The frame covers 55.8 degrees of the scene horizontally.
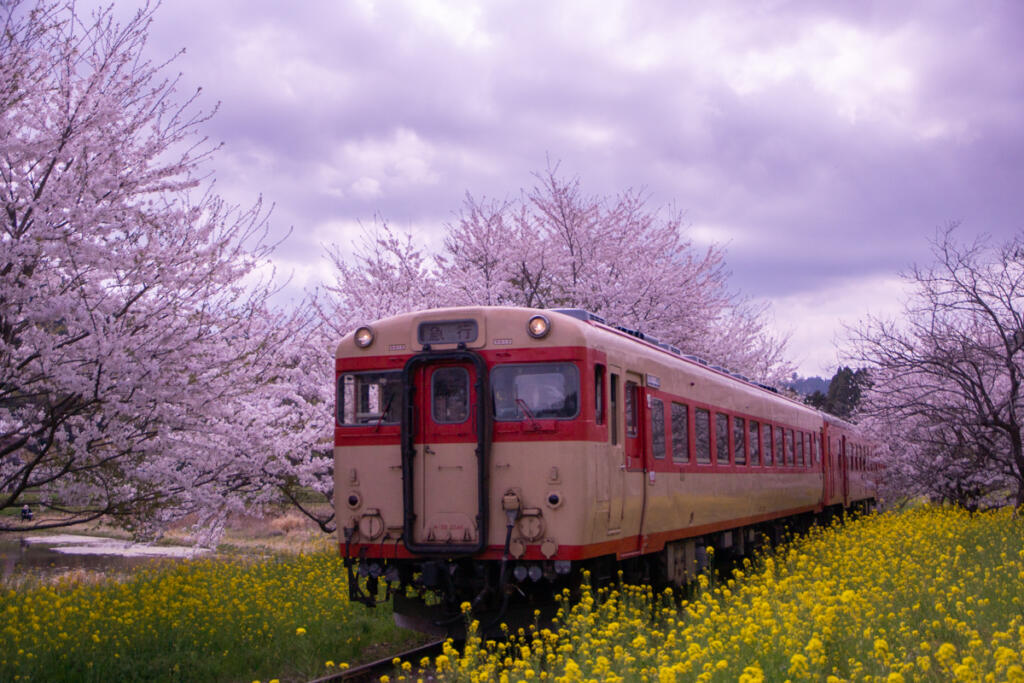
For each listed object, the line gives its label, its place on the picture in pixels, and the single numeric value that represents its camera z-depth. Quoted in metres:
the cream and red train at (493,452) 7.61
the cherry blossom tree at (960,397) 15.16
